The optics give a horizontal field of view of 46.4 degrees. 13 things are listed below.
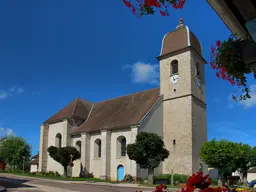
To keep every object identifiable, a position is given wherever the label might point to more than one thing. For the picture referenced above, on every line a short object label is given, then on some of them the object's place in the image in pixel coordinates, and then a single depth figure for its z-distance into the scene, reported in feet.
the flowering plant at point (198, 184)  9.20
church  106.42
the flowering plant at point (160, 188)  9.78
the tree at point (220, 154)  96.58
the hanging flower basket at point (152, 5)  9.31
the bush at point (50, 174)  124.98
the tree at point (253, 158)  138.92
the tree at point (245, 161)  136.46
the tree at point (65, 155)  110.42
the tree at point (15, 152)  183.62
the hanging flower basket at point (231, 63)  11.66
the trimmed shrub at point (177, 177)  96.07
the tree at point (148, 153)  86.38
